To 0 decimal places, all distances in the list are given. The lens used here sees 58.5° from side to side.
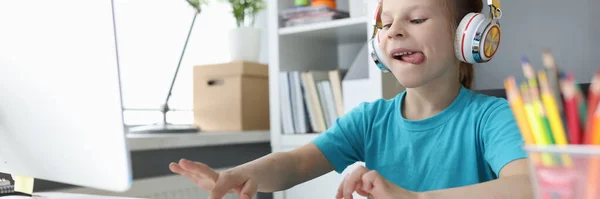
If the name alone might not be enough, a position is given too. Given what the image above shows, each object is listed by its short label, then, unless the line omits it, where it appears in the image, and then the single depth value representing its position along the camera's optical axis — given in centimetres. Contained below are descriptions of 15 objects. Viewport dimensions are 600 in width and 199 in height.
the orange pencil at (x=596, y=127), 31
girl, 88
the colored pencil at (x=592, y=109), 32
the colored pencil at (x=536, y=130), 32
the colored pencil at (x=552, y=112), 32
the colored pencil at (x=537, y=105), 33
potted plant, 219
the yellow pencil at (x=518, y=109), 33
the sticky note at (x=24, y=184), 90
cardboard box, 207
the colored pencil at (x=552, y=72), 34
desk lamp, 182
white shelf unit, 181
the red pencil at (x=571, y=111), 32
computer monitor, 60
